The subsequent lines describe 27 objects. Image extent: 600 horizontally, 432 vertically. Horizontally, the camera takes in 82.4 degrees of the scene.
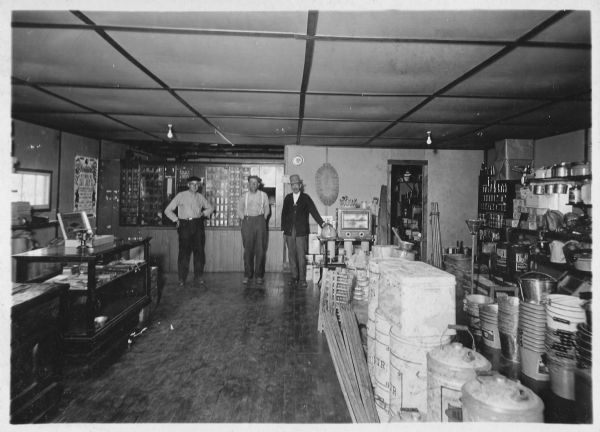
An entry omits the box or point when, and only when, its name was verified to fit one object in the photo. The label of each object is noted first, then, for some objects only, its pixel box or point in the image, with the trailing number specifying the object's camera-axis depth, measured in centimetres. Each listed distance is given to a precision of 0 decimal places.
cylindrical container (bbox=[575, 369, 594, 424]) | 152
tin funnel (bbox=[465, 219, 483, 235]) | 518
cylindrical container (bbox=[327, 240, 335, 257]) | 612
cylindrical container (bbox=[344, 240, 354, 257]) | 593
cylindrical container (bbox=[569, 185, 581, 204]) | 383
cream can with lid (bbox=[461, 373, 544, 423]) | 142
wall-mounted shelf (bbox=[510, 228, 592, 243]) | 391
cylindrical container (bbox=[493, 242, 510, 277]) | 523
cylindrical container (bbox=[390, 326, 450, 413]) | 206
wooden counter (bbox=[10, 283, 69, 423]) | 208
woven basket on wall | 741
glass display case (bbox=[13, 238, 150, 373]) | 310
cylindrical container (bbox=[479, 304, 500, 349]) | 221
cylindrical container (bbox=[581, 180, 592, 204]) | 363
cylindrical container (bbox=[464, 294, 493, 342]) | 244
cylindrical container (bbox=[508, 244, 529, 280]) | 489
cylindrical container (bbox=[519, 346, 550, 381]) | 185
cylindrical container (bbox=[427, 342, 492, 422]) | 173
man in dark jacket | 641
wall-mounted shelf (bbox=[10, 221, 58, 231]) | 497
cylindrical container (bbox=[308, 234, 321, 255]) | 713
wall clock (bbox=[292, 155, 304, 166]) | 739
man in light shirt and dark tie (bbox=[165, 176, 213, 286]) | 605
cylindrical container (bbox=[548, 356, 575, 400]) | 166
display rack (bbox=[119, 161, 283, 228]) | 717
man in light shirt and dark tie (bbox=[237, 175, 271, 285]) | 636
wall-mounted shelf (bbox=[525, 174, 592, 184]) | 377
